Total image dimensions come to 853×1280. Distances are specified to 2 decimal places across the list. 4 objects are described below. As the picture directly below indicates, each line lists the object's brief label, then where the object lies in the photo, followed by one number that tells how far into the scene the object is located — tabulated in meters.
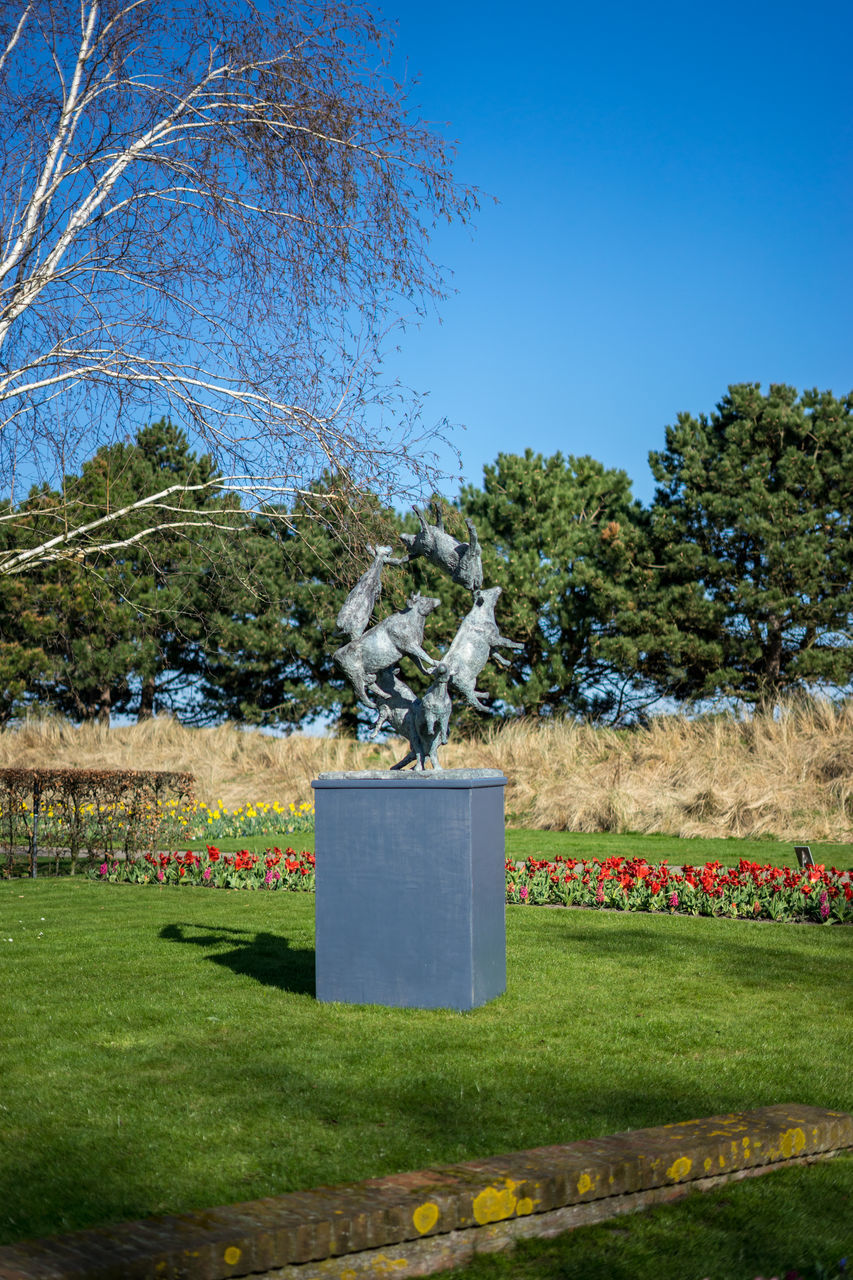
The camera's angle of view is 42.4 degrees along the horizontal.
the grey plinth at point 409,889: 5.67
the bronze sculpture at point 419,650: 6.25
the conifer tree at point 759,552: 23.42
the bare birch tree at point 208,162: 8.35
